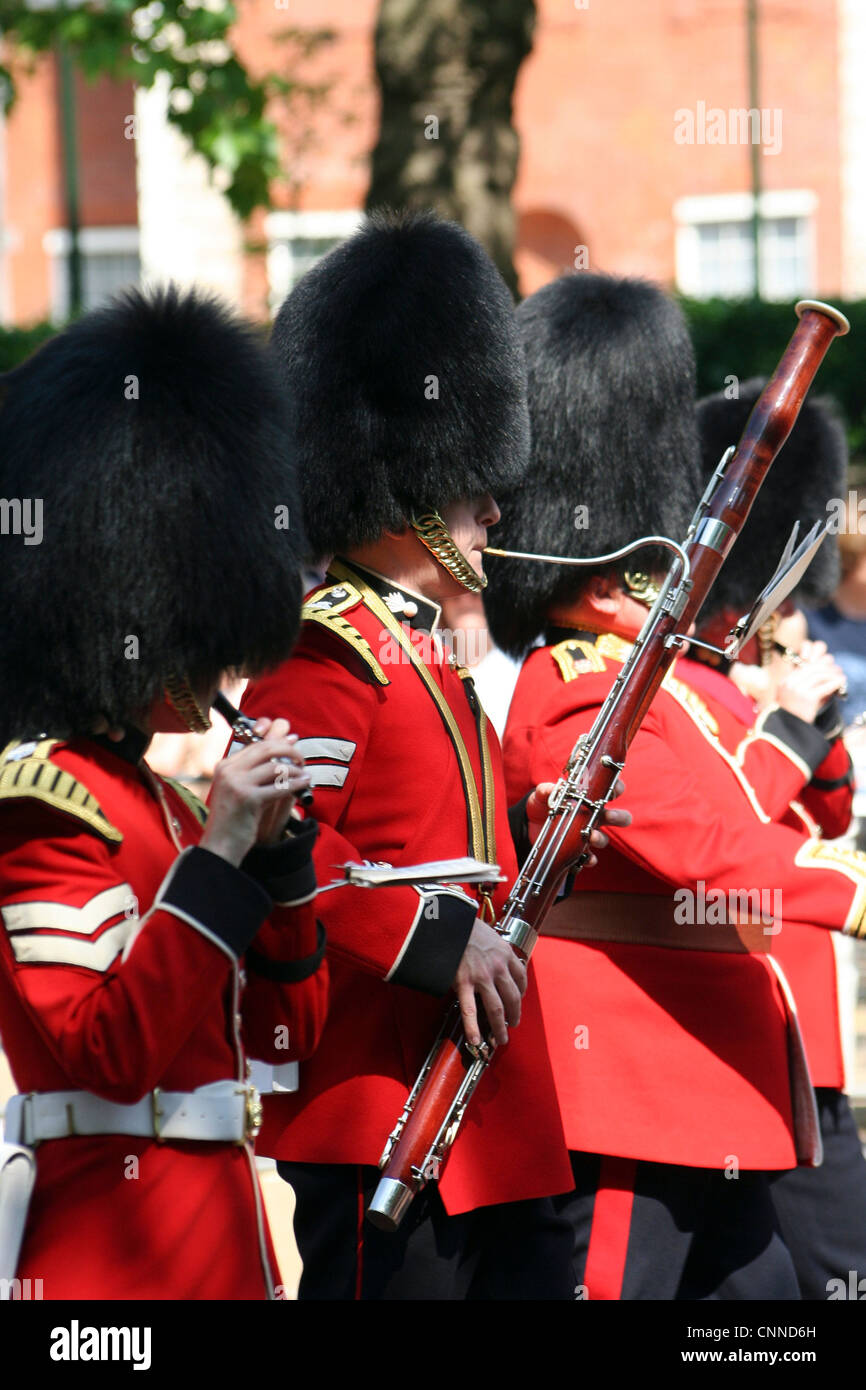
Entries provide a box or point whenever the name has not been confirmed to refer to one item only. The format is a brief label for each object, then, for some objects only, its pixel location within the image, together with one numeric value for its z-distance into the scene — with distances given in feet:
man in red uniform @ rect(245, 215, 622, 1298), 16.66
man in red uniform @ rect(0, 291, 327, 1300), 13.28
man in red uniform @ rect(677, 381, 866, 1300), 21.97
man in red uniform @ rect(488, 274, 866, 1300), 19.86
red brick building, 118.32
